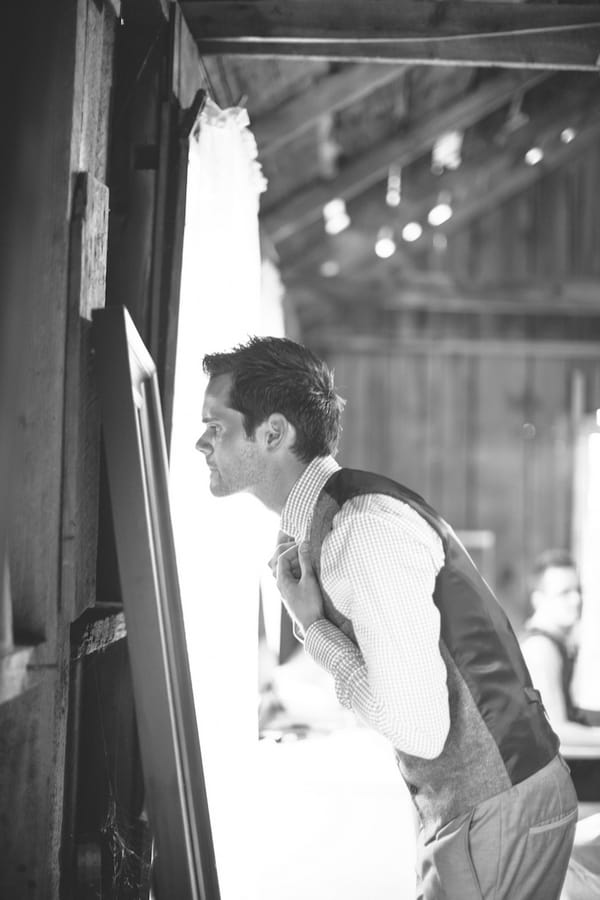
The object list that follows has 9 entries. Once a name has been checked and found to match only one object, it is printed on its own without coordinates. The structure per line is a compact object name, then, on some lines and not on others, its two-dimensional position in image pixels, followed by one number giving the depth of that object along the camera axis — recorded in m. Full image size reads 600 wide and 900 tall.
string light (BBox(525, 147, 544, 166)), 6.80
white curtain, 2.24
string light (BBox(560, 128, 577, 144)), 6.72
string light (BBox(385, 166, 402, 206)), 6.15
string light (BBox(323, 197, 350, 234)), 6.27
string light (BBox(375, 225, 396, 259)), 6.83
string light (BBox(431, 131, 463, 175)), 6.08
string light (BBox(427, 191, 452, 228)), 6.91
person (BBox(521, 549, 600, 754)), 4.05
